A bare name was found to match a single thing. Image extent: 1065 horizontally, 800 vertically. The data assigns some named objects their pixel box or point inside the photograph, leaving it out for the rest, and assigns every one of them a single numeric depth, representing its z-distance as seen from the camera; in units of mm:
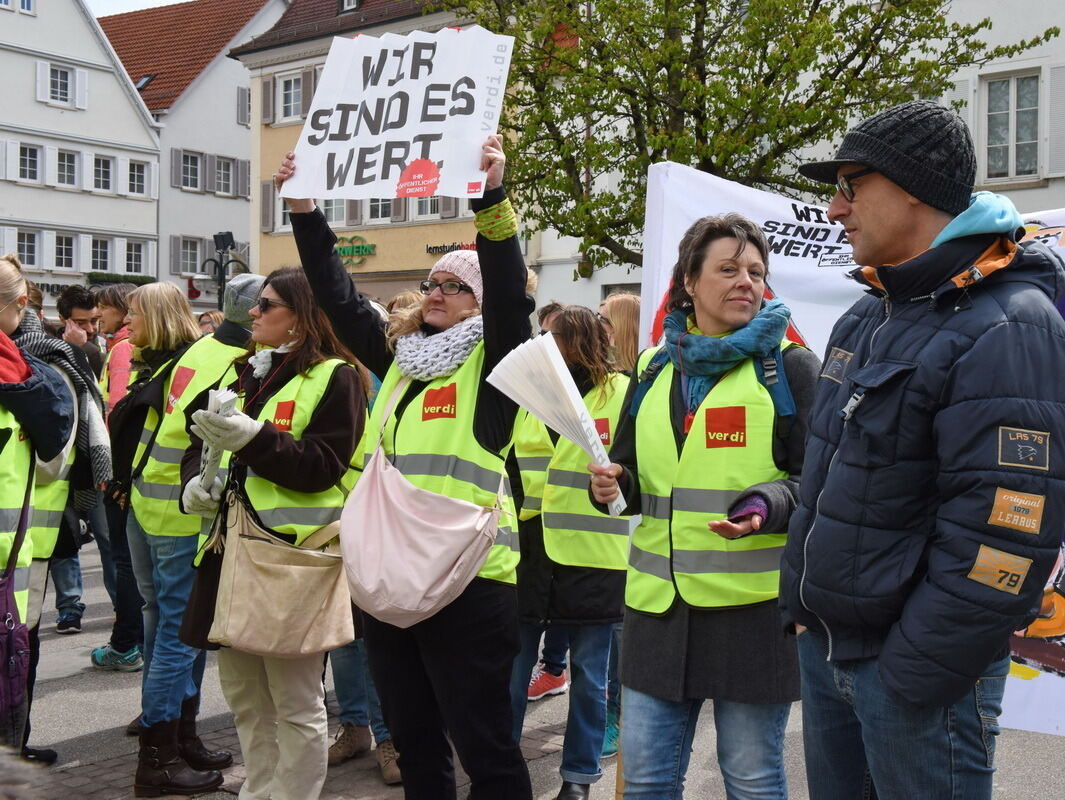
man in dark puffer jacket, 2252
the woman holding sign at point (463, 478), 3527
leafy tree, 15719
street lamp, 22844
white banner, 4086
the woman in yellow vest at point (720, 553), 3191
